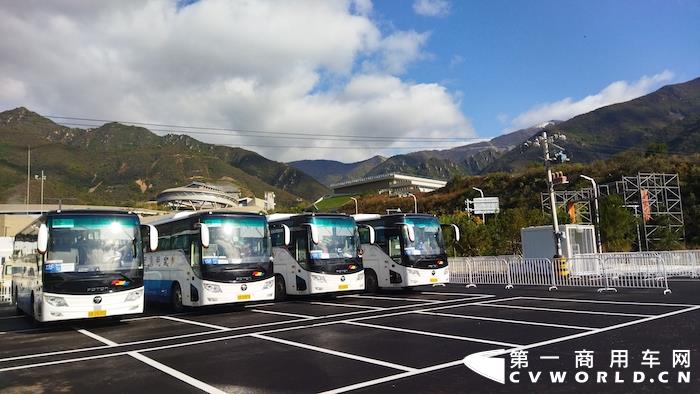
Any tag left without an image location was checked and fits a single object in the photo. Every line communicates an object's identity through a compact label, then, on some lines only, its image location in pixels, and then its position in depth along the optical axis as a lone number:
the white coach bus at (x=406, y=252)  17.83
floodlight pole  21.34
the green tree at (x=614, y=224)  34.00
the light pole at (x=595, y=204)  26.12
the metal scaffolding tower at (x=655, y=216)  37.12
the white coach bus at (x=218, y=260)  13.81
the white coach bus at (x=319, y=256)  16.58
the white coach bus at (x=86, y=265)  11.26
